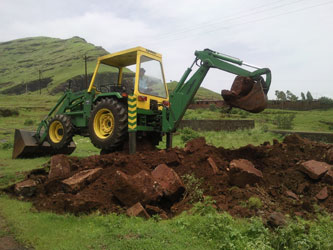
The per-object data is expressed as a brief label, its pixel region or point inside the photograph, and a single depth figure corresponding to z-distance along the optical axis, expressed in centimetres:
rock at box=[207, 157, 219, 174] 526
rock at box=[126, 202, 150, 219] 406
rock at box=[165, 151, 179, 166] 569
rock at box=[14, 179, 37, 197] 530
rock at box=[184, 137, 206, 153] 629
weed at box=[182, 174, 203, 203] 462
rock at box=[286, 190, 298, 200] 466
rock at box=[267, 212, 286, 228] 357
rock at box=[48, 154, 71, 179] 554
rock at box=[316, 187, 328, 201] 458
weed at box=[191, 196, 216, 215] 404
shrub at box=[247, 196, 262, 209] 424
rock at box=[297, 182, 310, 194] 487
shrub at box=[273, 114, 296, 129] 1848
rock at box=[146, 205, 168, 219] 428
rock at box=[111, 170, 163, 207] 434
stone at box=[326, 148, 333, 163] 584
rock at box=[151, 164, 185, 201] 459
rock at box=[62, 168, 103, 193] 486
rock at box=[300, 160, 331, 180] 503
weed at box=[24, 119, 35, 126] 2418
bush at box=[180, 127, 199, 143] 1361
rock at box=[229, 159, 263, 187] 493
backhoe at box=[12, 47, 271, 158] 606
